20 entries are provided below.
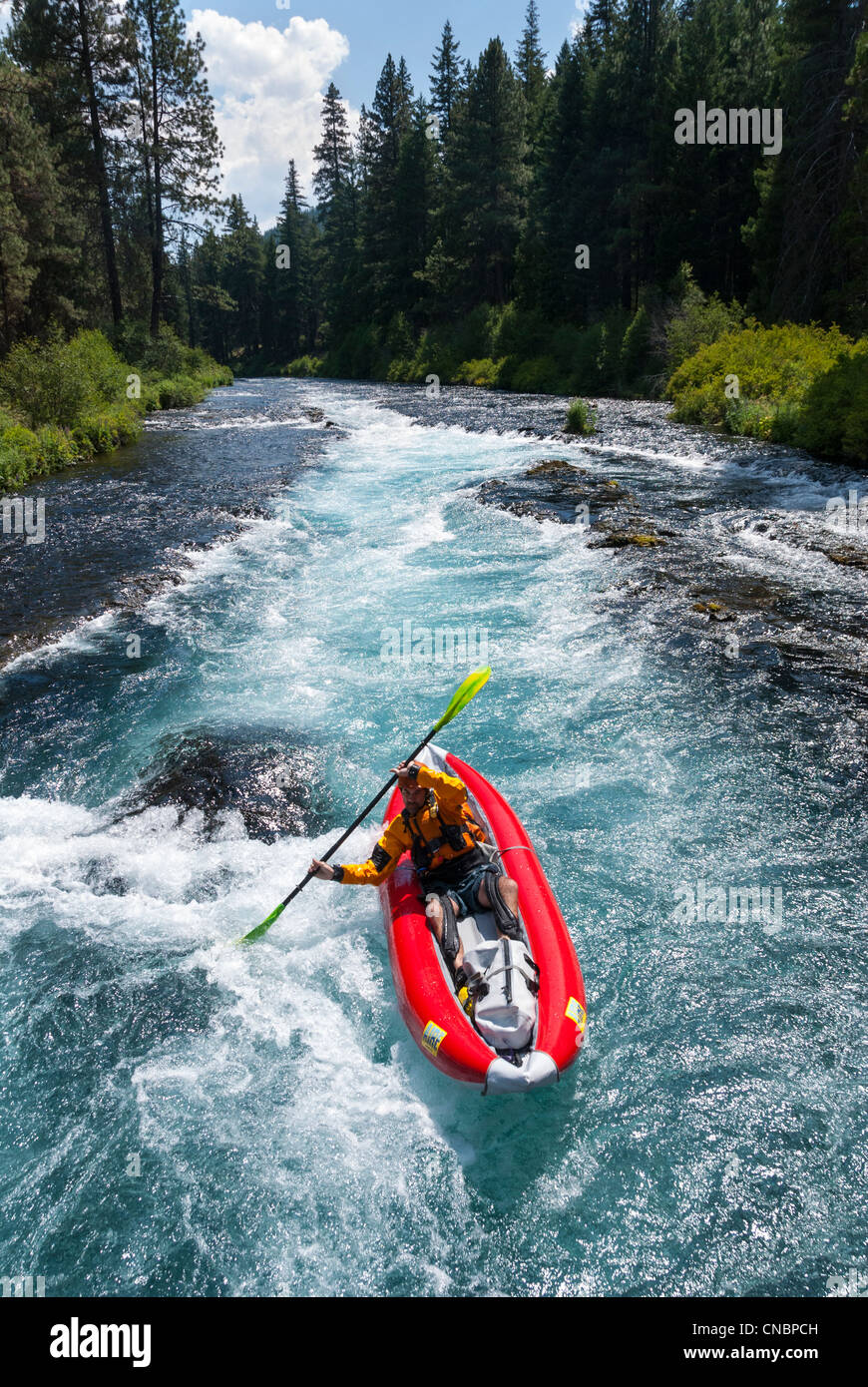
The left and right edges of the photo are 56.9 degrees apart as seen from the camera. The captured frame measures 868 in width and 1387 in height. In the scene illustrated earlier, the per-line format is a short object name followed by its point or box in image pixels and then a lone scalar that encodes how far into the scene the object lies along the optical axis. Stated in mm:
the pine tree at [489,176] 34750
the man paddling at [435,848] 4879
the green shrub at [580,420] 19734
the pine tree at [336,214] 52031
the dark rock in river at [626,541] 11383
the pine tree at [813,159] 19031
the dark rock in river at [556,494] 13383
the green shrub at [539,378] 29789
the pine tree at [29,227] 18234
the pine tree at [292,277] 59094
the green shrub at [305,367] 54409
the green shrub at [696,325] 22844
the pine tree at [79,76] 22828
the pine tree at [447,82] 46000
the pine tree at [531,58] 51031
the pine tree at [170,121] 24484
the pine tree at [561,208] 31250
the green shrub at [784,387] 14507
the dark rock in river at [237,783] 6102
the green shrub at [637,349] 25312
